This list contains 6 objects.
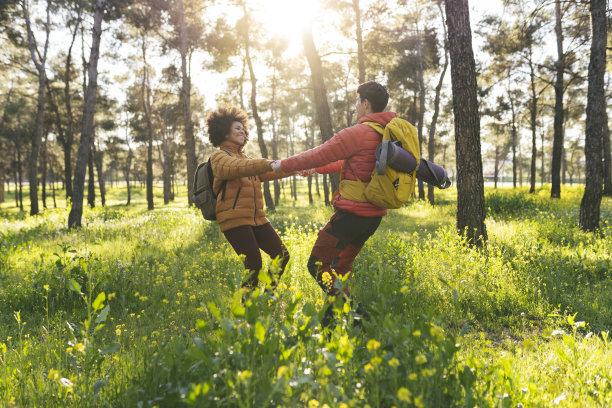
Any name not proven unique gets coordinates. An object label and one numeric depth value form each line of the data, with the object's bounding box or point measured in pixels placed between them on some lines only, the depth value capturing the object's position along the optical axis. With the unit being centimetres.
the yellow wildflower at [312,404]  152
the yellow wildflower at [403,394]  130
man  290
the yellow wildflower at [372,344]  162
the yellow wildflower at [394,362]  155
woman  328
